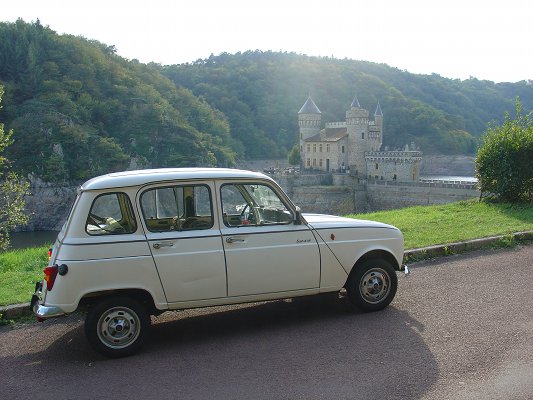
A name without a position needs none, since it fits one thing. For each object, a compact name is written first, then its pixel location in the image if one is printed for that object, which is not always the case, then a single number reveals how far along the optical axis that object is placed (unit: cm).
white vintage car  462
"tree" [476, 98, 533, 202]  1267
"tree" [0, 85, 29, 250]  1523
